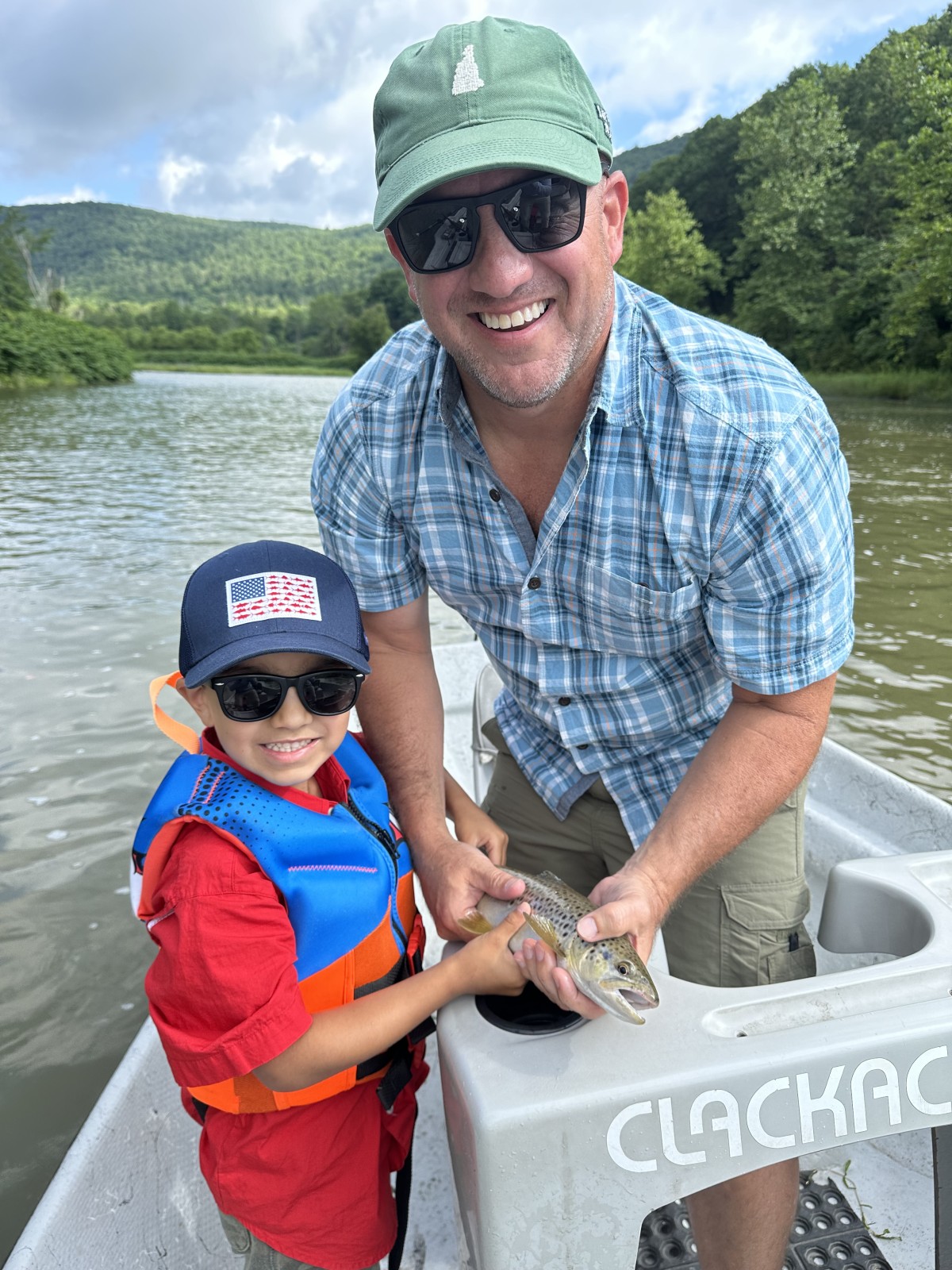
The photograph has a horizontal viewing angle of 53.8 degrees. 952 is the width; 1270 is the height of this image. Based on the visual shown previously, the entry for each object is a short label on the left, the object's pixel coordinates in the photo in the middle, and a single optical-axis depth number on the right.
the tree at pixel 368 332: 111.38
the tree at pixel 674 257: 51.94
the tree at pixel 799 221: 41.12
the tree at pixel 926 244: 28.25
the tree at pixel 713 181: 60.00
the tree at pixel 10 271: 55.53
